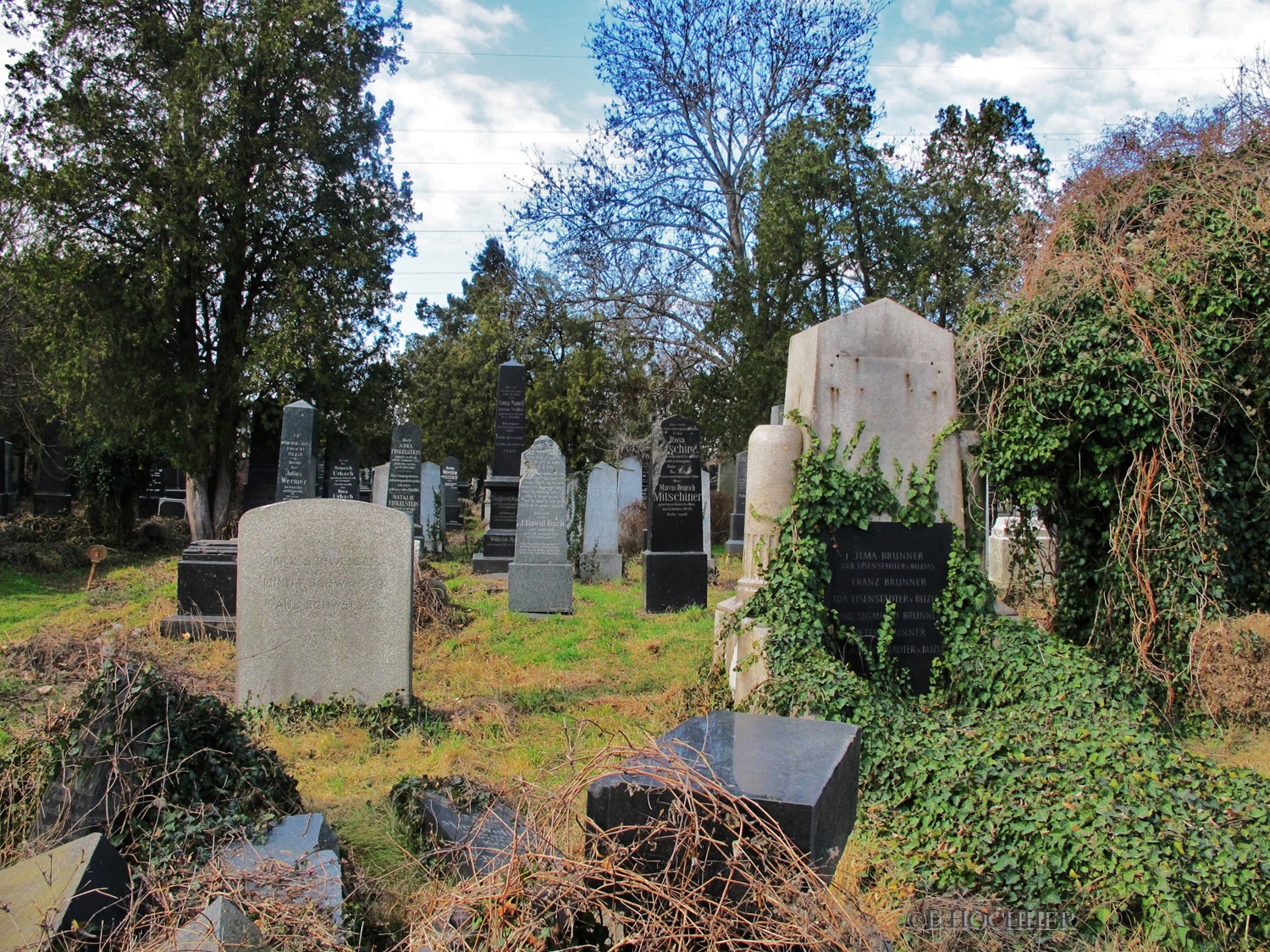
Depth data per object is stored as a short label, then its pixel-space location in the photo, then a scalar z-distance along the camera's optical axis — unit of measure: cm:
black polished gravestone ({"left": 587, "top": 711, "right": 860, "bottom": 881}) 242
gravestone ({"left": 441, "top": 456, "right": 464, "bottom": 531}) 2502
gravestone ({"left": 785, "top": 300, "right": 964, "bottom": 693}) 591
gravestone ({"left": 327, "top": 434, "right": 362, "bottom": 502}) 1953
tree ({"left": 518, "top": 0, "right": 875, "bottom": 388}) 2298
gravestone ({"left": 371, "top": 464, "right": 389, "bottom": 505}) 1828
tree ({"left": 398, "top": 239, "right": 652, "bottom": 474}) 2219
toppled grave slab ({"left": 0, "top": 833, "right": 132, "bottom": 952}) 248
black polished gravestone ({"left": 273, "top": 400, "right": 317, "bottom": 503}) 1391
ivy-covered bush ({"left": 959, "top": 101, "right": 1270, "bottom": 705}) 605
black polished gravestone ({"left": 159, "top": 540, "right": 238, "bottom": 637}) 955
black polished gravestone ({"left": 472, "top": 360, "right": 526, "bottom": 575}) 1616
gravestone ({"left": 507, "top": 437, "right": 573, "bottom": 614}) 1141
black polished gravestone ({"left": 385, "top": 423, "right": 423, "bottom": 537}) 1752
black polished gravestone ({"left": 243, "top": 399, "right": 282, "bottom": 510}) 1877
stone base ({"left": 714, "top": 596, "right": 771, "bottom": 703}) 557
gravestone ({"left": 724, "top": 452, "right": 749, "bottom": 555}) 1825
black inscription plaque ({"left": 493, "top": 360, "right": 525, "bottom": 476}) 1642
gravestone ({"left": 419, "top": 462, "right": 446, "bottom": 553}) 1872
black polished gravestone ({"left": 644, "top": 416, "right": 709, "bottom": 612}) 1202
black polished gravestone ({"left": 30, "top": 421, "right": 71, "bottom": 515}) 2122
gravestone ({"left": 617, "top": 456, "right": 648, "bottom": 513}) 1820
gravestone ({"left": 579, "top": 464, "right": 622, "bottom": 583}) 1525
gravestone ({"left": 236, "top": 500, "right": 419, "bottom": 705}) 580
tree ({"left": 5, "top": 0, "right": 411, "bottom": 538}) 1642
